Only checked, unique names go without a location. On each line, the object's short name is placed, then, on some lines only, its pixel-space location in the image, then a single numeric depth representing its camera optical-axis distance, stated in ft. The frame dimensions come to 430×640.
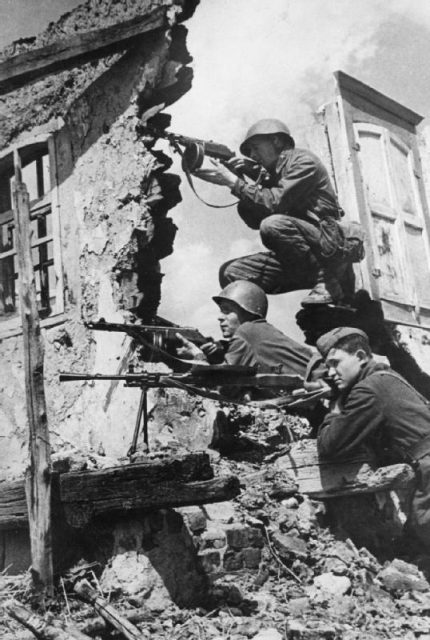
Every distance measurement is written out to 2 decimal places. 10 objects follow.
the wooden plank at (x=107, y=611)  12.89
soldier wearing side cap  16.16
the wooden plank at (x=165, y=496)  14.60
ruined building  22.09
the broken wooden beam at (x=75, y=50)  23.00
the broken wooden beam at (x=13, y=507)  15.80
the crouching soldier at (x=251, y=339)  20.79
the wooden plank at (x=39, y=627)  12.84
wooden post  14.60
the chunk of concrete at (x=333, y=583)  15.12
